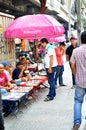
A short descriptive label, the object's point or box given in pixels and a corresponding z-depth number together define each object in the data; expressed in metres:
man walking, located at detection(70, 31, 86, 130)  6.54
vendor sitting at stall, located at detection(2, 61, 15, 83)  9.46
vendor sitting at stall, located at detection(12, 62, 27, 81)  11.10
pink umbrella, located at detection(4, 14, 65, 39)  10.54
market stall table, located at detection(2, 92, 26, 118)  7.90
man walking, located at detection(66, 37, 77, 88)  11.59
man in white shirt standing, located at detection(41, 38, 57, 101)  9.77
